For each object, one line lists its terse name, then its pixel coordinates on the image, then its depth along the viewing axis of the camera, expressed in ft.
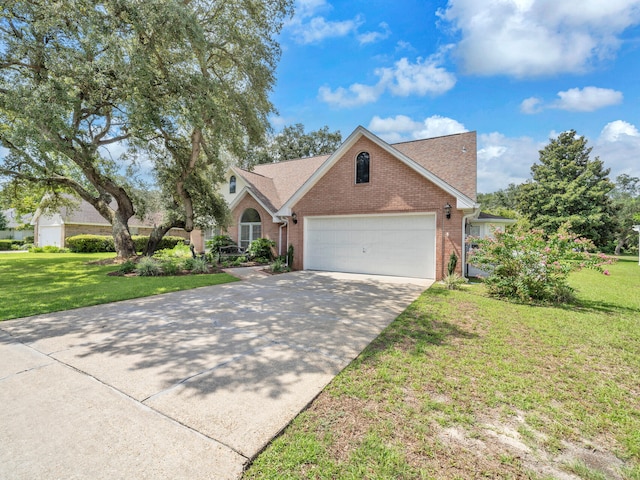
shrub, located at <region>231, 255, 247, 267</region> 48.45
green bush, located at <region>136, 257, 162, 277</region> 36.88
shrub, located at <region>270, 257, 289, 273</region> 42.22
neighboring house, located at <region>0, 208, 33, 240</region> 117.08
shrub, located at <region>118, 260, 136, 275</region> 38.06
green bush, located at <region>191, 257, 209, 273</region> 39.99
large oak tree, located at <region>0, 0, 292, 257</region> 31.55
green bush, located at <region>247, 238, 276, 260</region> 51.31
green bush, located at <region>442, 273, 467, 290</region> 31.59
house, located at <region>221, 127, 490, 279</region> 36.09
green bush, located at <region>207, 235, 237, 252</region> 53.52
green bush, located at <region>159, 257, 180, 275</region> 38.09
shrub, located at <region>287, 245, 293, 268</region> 45.51
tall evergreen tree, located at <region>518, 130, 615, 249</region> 87.97
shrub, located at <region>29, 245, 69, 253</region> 77.41
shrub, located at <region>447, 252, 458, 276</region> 34.86
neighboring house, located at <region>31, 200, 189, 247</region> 83.16
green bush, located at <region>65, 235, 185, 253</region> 74.70
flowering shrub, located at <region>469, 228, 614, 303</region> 24.40
